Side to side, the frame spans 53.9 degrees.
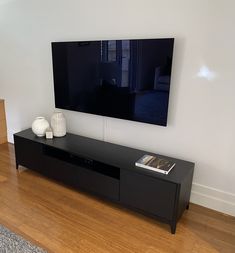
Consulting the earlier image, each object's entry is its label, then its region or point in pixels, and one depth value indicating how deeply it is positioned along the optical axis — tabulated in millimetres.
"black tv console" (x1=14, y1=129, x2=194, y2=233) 1791
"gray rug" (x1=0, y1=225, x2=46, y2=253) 1605
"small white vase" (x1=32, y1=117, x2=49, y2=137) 2518
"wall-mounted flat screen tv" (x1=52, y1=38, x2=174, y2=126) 1970
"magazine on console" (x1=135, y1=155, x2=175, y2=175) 1852
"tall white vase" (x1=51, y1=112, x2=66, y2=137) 2512
